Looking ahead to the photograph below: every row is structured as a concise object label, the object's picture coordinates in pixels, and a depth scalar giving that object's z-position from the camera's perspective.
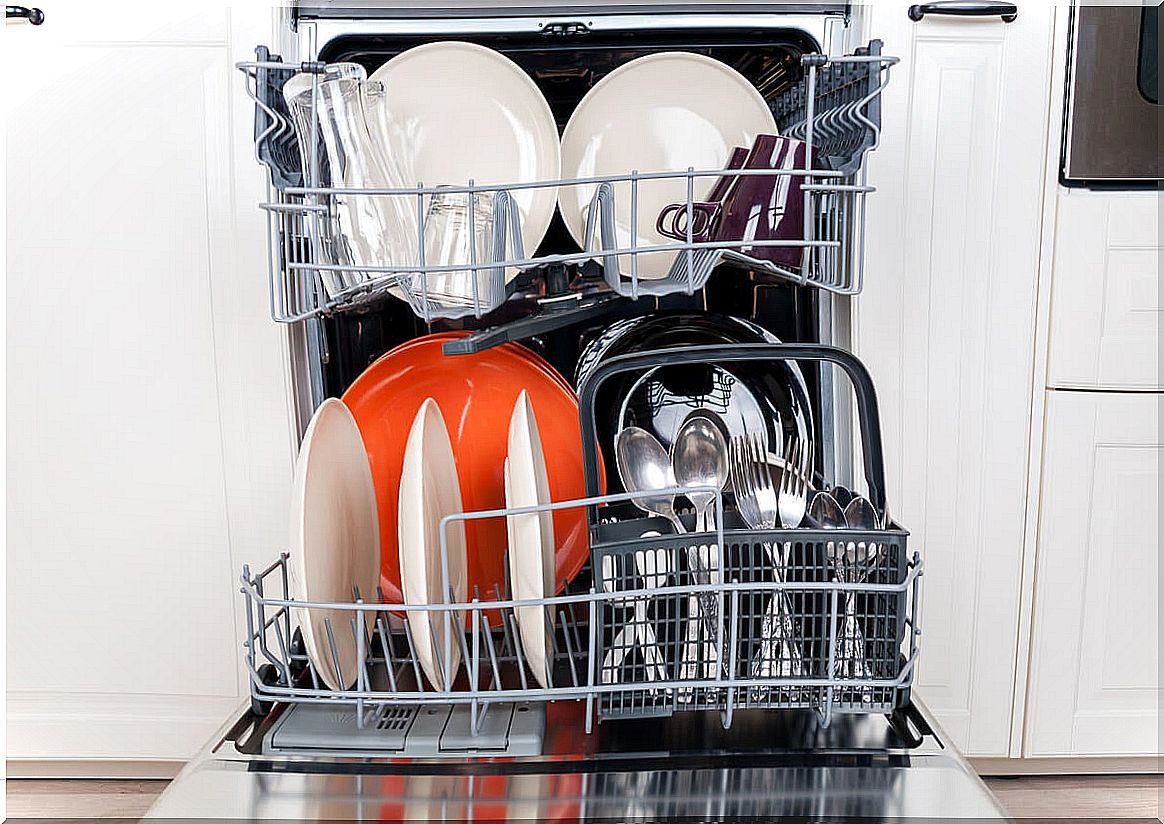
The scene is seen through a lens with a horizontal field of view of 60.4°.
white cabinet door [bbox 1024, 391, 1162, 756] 1.18
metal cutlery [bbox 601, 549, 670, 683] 0.69
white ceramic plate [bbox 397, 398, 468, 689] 0.70
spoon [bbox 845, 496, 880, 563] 0.74
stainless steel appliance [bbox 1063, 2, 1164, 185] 1.10
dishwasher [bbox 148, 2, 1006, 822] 0.67
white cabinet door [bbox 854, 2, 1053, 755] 1.10
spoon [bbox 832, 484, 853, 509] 0.80
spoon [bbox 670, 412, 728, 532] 0.89
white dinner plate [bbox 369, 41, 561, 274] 0.93
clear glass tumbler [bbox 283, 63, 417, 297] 0.76
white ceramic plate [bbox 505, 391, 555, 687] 0.71
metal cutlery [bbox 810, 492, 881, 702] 0.70
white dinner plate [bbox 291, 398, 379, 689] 0.72
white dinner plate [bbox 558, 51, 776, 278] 0.95
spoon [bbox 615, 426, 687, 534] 0.90
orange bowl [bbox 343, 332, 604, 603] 0.92
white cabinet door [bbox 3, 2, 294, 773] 1.12
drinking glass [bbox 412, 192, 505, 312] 0.77
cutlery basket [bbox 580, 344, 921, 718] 0.68
